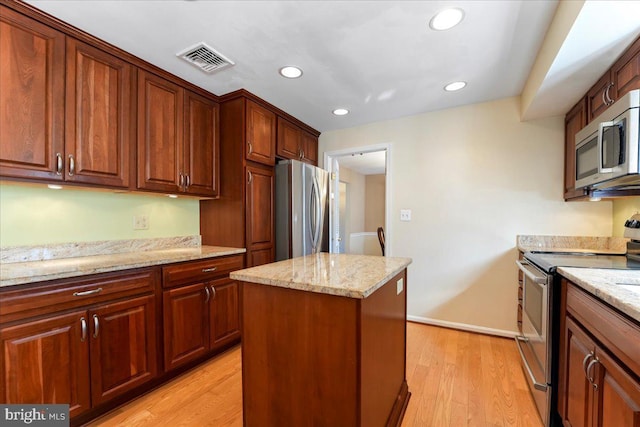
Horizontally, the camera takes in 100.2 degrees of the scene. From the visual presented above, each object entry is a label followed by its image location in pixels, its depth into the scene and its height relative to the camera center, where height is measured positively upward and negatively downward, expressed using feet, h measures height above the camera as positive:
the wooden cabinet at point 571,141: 6.63 +1.95
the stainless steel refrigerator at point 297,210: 9.07 +0.00
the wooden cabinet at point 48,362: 4.06 -2.50
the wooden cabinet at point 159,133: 6.52 +1.96
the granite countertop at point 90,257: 4.36 -1.06
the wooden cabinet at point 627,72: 4.48 +2.48
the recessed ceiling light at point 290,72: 6.79 +3.59
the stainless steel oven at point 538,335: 4.77 -2.48
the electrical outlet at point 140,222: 7.24 -0.36
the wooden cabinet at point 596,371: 2.81 -1.99
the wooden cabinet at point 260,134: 8.13 +2.41
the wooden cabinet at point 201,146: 7.52 +1.87
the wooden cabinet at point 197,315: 6.19 -2.70
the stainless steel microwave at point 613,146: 3.97 +1.10
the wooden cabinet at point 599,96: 5.31 +2.44
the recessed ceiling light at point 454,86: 7.54 +3.58
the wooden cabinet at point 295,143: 9.53 +2.60
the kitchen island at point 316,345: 3.48 -1.93
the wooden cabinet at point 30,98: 4.60 +2.01
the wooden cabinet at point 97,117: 5.36 +1.97
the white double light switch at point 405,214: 9.95 -0.16
